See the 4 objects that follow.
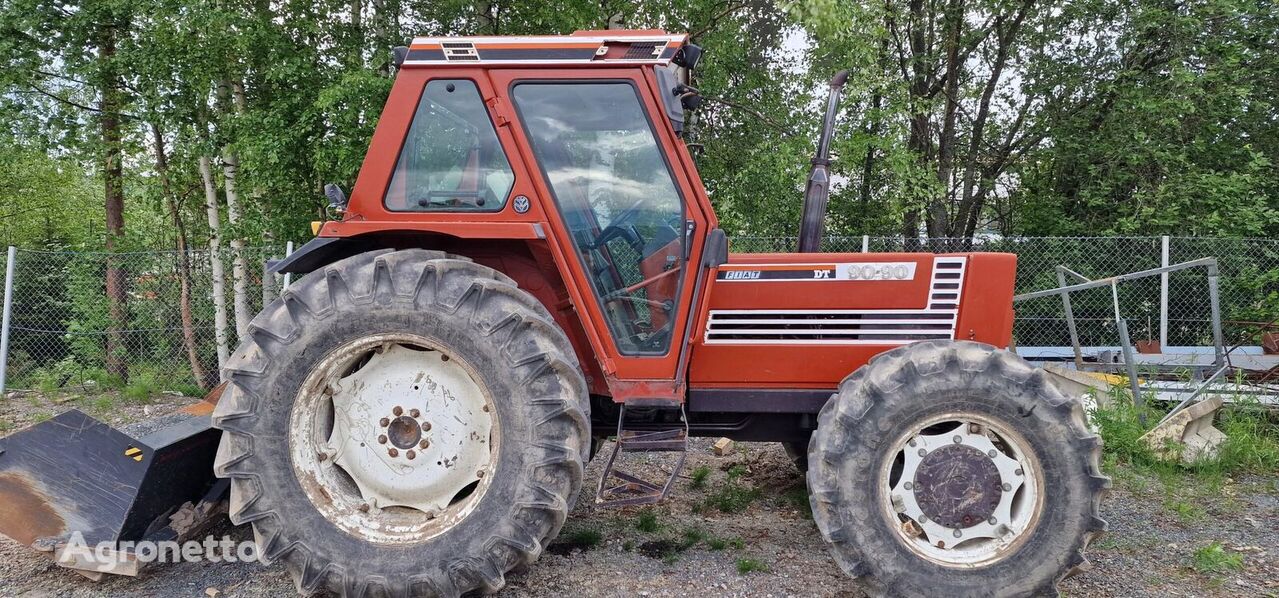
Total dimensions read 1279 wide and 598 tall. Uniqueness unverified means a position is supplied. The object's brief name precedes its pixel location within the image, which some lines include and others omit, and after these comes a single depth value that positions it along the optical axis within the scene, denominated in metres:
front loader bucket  2.99
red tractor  2.78
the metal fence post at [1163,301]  7.67
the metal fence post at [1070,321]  6.05
